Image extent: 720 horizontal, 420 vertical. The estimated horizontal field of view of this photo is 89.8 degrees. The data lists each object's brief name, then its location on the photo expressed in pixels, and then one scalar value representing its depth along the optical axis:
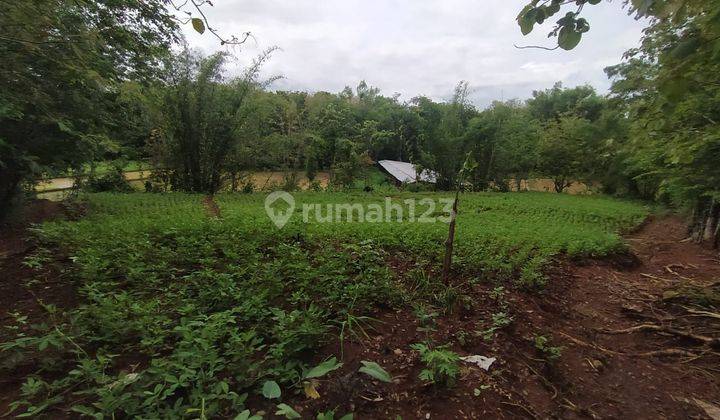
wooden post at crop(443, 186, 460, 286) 2.81
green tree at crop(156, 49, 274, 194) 8.66
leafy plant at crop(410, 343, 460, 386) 1.59
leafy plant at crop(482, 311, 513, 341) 2.17
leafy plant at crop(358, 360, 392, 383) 1.14
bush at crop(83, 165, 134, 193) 8.79
